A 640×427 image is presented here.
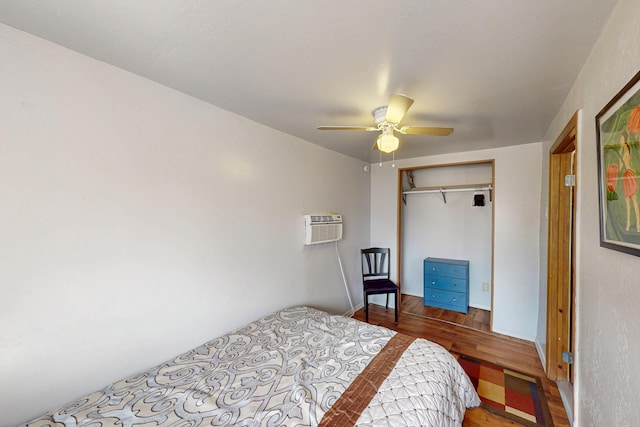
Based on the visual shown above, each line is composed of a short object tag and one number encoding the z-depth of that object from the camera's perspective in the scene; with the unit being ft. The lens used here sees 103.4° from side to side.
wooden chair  11.41
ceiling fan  4.96
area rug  5.99
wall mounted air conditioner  8.95
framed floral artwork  2.67
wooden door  6.77
